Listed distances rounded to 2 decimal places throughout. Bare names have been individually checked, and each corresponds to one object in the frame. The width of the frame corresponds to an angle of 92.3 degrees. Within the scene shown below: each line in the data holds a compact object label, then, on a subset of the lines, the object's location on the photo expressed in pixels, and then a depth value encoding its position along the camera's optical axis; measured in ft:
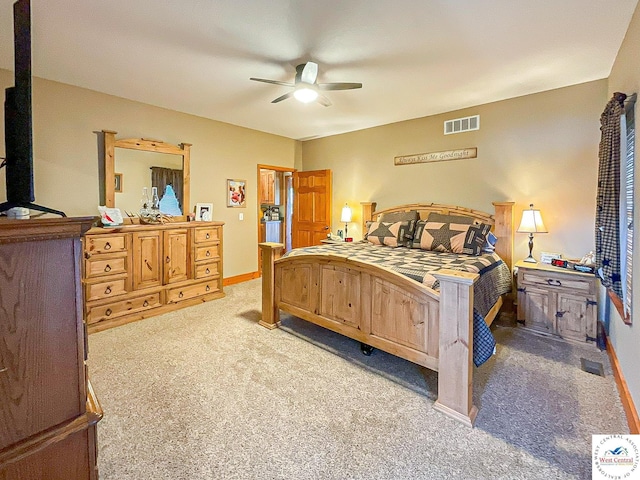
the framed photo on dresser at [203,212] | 14.97
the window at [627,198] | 6.64
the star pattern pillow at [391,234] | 13.05
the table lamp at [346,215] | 16.88
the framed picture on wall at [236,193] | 16.53
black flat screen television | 3.12
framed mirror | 12.16
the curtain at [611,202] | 7.04
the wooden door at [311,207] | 18.75
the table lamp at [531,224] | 10.80
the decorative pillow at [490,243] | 11.60
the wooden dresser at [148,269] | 10.77
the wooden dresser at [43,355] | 2.40
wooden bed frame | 6.27
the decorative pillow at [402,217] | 13.80
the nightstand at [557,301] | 9.38
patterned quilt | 6.64
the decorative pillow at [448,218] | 12.26
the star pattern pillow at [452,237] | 11.18
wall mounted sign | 13.20
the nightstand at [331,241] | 16.17
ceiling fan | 8.96
